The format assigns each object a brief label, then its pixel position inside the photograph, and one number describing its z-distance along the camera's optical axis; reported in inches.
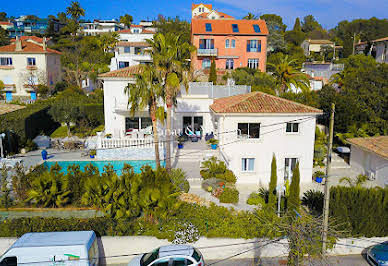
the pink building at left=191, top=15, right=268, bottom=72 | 2320.4
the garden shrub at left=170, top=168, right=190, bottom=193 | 843.4
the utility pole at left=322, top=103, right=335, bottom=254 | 548.6
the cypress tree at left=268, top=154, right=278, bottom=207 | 738.2
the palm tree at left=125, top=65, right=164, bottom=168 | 816.9
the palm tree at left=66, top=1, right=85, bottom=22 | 3774.6
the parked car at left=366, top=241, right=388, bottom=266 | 580.7
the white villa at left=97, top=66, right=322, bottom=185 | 930.7
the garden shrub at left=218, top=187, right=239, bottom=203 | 808.9
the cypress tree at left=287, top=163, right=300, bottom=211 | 700.7
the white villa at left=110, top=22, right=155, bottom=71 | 1606.8
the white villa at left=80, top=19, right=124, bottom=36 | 4635.3
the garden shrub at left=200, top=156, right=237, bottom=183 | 897.5
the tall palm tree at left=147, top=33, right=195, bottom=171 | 813.9
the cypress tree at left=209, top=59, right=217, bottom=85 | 1636.3
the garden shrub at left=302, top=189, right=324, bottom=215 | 745.0
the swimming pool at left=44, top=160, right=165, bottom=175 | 1020.2
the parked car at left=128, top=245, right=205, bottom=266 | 542.8
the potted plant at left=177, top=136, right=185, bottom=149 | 1162.2
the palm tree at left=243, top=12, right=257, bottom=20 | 3184.1
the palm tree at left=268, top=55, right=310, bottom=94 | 1497.3
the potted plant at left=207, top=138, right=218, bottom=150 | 1128.8
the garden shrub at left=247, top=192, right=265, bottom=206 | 805.2
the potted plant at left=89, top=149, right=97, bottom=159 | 1094.4
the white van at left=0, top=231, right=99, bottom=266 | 525.7
